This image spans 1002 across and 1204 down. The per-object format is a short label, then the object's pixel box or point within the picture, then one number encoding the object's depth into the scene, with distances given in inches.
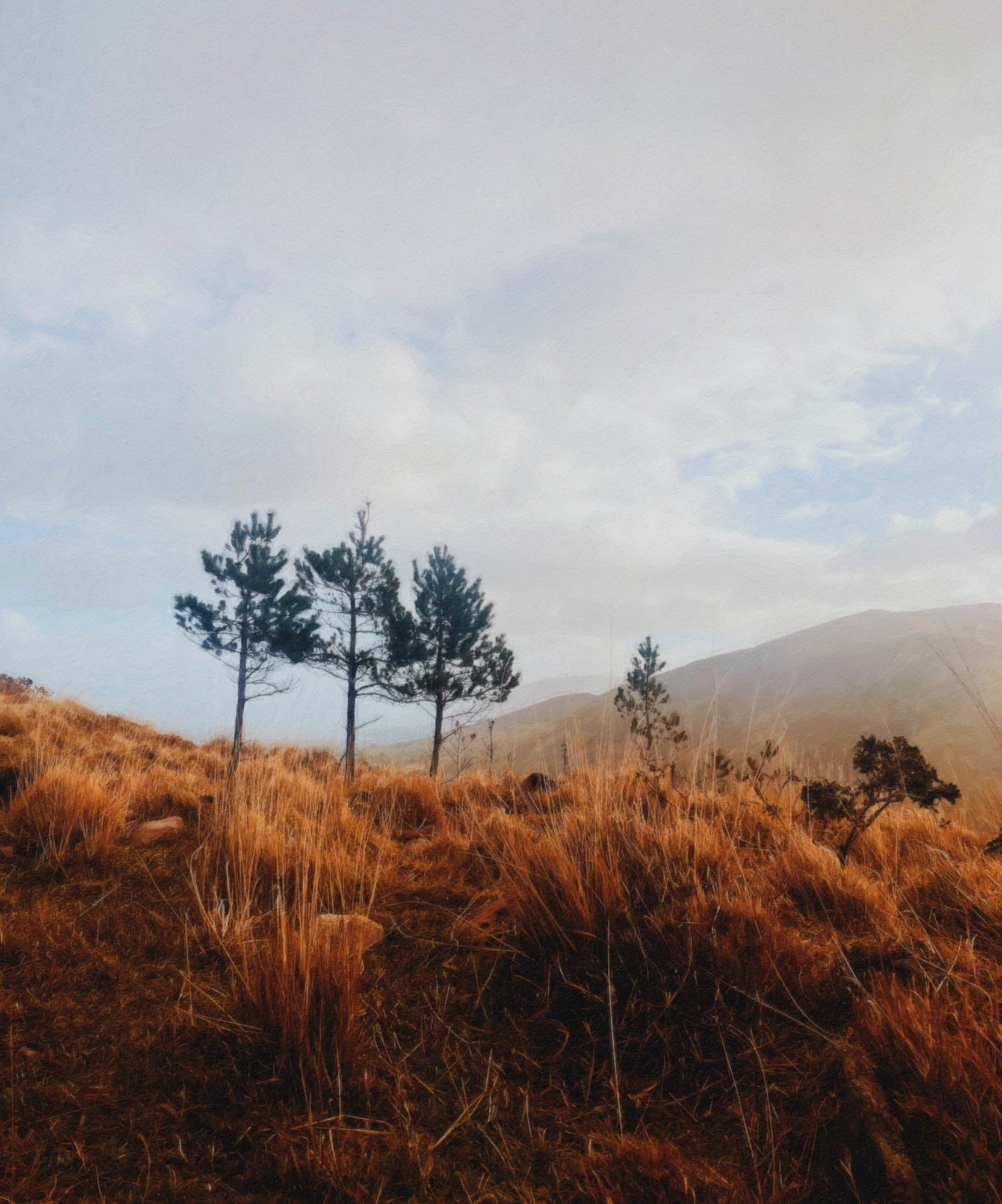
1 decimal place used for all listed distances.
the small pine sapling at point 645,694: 993.2
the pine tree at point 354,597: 796.0
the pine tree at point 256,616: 799.7
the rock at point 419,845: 193.5
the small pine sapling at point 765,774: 214.7
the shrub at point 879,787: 169.2
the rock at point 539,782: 281.6
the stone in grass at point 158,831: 195.3
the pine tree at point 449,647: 843.4
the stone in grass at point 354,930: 98.8
